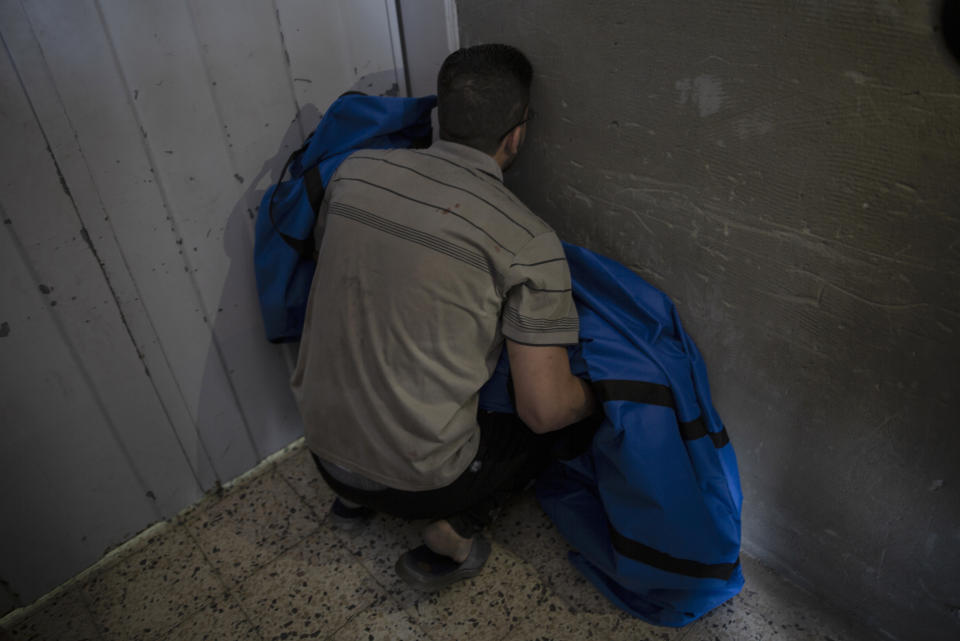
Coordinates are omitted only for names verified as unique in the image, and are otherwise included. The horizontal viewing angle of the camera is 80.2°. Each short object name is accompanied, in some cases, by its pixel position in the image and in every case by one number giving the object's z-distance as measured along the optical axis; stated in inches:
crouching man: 44.1
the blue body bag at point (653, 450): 48.7
